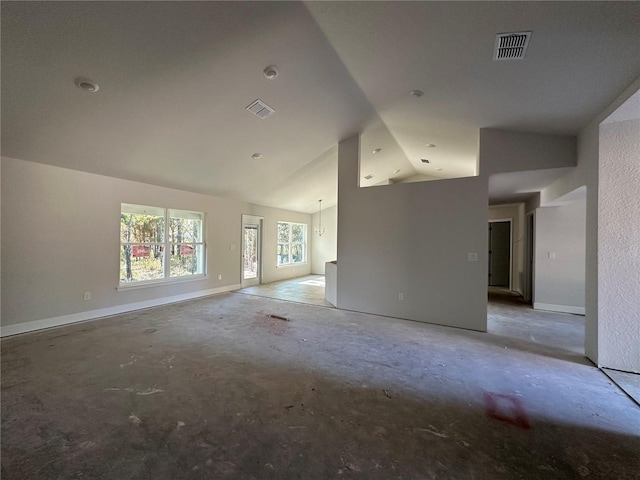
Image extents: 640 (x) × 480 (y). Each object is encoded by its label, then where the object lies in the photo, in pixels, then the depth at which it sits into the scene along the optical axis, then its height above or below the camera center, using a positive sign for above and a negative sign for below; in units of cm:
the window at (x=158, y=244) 499 -9
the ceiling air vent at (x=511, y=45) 219 +171
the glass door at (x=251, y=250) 757 -28
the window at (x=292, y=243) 923 -6
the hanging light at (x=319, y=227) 1047 +56
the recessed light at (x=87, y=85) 276 +162
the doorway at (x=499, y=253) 816 -27
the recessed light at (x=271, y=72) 309 +199
